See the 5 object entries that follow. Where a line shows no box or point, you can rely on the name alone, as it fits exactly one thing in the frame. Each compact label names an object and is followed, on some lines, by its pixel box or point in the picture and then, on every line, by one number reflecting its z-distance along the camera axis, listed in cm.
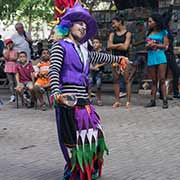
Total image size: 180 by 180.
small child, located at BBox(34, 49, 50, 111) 1168
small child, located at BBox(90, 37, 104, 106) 1193
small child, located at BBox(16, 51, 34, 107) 1203
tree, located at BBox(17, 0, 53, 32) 2044
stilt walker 575
